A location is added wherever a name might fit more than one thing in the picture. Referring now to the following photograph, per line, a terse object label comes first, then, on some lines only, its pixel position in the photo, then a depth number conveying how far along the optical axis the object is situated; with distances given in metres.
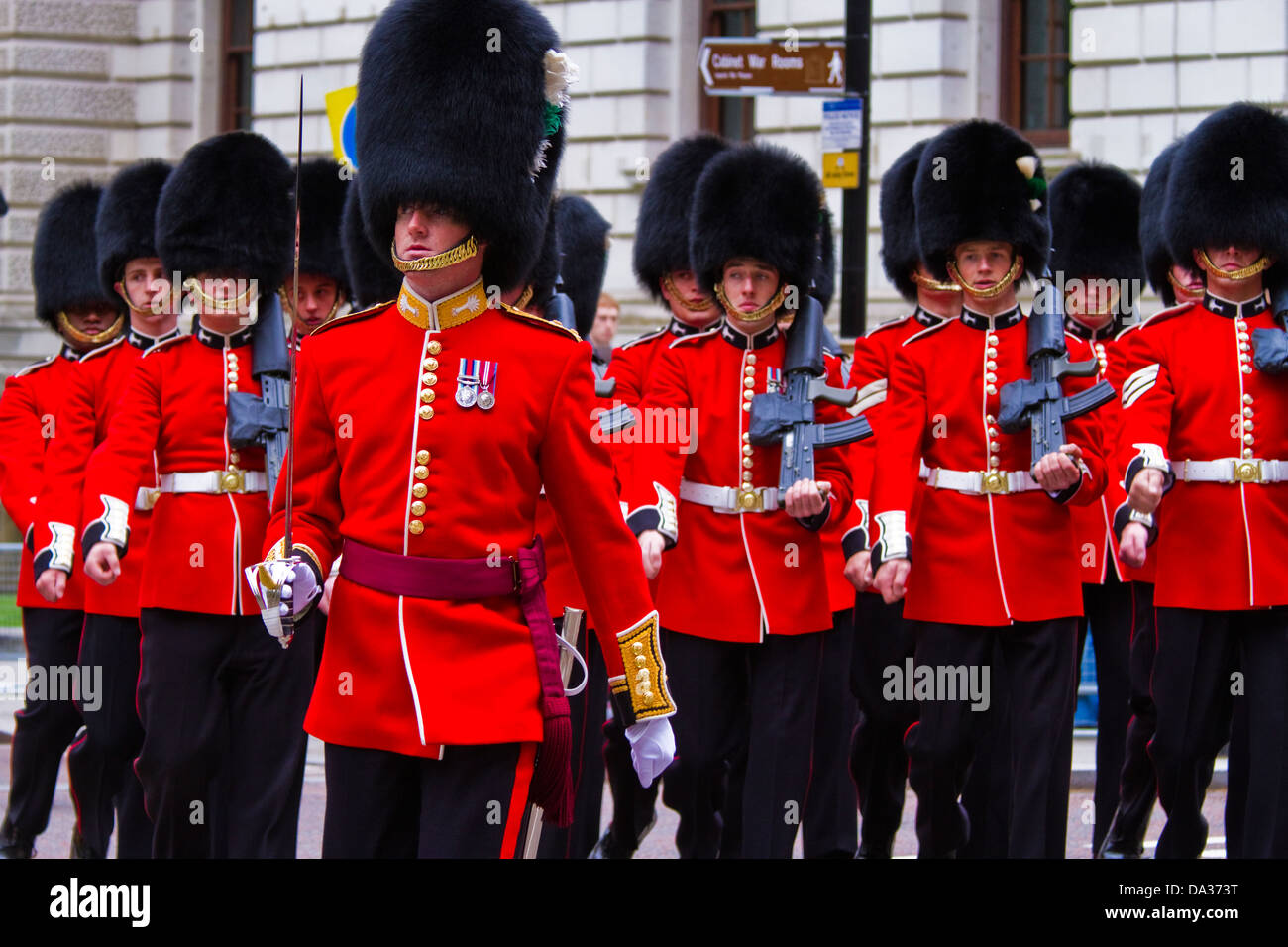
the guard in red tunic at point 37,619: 14.54
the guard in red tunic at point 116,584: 13.04
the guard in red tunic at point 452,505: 8.45
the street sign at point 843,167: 20.75
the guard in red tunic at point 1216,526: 12.48
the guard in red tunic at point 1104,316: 14.84
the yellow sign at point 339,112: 18.05
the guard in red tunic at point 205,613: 11.98
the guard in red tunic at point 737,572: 12.55
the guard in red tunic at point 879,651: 14.52
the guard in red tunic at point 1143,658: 14.44
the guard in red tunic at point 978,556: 12.61
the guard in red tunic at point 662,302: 14.01
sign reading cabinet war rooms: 20.17
